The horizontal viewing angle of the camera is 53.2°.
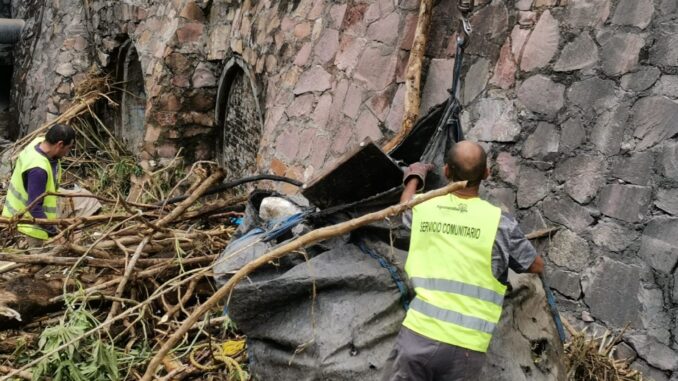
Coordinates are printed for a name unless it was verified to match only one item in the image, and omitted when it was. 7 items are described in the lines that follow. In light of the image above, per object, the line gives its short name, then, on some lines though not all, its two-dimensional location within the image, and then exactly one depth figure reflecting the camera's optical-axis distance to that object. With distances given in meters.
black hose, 4.10
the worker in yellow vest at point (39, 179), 4.63
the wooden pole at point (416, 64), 4.01
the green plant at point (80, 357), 3.14
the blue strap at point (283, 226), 3.07
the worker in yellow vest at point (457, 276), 2.31
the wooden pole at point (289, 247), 2.42
